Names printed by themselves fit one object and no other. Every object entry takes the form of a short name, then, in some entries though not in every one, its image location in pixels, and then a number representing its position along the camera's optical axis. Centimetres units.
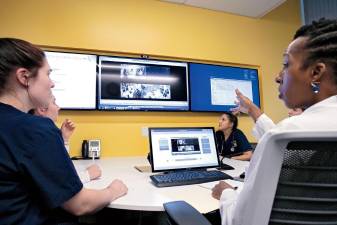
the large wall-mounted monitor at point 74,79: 264
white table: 103
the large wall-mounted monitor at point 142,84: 281
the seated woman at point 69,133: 146
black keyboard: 132
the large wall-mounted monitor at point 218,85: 322
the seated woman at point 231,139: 286
